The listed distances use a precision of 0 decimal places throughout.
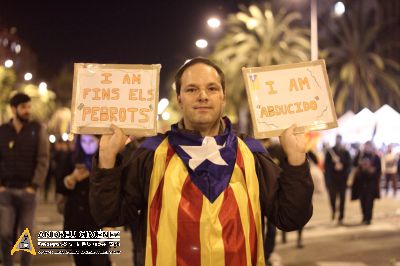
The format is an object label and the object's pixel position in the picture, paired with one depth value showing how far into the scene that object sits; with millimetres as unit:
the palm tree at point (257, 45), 29125
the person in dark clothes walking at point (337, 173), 13422
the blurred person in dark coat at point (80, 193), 5945
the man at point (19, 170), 6703
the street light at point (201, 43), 24453
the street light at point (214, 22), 23447
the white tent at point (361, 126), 9242
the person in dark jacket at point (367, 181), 13469
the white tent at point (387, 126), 7843
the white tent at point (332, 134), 14961
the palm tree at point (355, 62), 31584
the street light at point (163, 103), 22503
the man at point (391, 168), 21422
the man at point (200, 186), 2783
